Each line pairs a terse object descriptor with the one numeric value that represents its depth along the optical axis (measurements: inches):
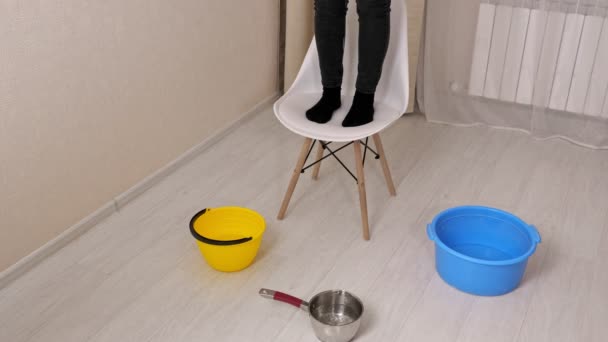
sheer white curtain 104.8
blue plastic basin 75.2
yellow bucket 77.3
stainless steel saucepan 73.3
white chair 81.0
